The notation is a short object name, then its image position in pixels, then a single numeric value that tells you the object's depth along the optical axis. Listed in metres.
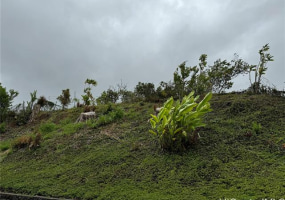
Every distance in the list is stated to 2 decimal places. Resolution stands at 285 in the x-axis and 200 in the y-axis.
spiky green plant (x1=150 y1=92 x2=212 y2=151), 3.76
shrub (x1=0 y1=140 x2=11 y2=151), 6.20
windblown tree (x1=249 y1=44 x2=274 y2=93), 6.91
